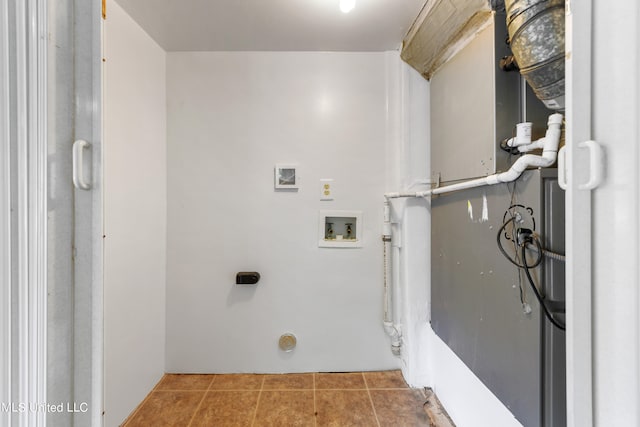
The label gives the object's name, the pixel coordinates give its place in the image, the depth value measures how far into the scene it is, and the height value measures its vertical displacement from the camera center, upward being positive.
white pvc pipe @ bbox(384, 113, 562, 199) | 0.79 +0.18
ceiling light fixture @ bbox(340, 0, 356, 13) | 1.18 +0.99
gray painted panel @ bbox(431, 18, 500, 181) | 1.04 +0.48
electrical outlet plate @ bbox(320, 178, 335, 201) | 1.72 +0.16
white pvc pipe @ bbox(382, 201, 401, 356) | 1.66 -0.51
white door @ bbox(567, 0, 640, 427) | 0.39 +0.00
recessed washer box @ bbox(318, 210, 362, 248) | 1.72 -0.11
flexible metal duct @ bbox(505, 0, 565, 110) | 0.76 +0.53
